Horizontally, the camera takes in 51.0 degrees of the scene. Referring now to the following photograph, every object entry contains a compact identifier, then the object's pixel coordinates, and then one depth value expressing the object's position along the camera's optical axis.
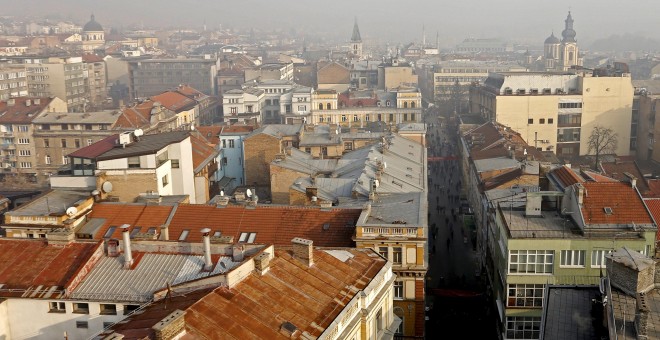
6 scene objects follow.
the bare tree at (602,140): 96.75
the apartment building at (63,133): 88.06
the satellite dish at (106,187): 44.91
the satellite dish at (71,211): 39.37
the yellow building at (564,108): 97.44
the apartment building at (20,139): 90.38
